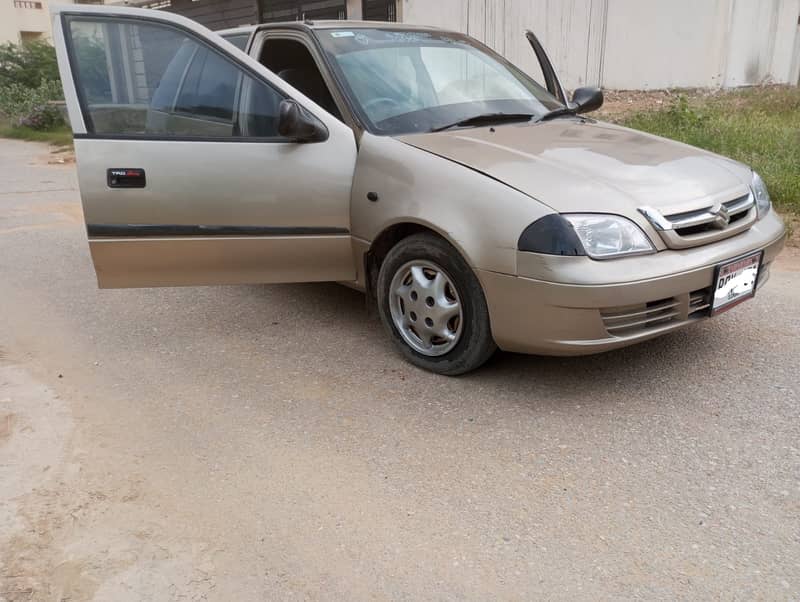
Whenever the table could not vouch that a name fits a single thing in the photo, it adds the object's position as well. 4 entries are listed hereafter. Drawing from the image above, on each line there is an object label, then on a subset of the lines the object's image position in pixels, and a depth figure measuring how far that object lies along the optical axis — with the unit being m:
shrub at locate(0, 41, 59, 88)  21.67
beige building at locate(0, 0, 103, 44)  32.69
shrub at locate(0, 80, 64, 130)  17.70
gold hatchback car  3.04
